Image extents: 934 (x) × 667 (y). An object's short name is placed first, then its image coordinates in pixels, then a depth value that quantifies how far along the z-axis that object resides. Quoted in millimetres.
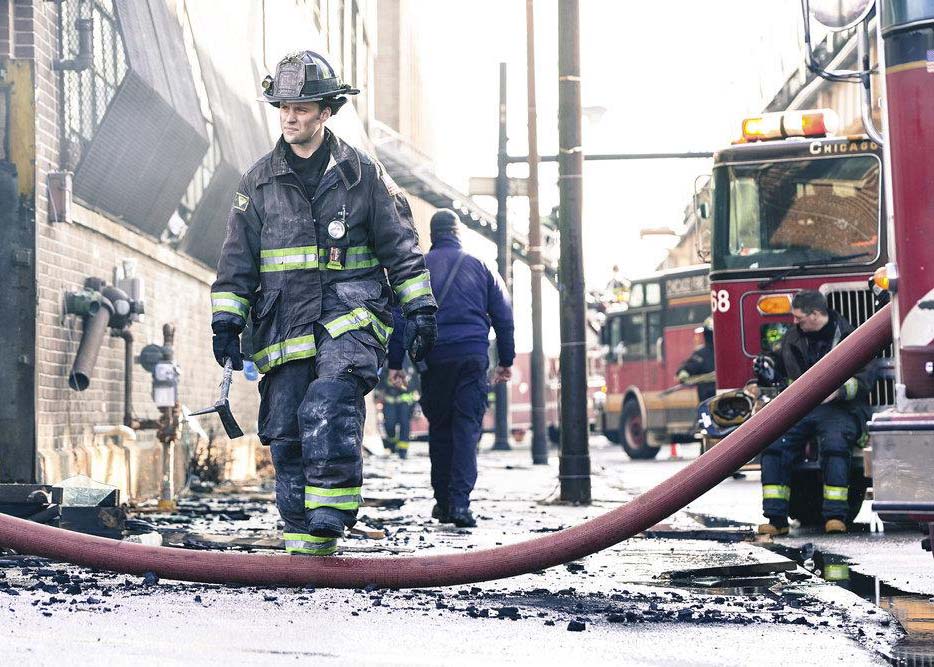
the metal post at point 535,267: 23203
